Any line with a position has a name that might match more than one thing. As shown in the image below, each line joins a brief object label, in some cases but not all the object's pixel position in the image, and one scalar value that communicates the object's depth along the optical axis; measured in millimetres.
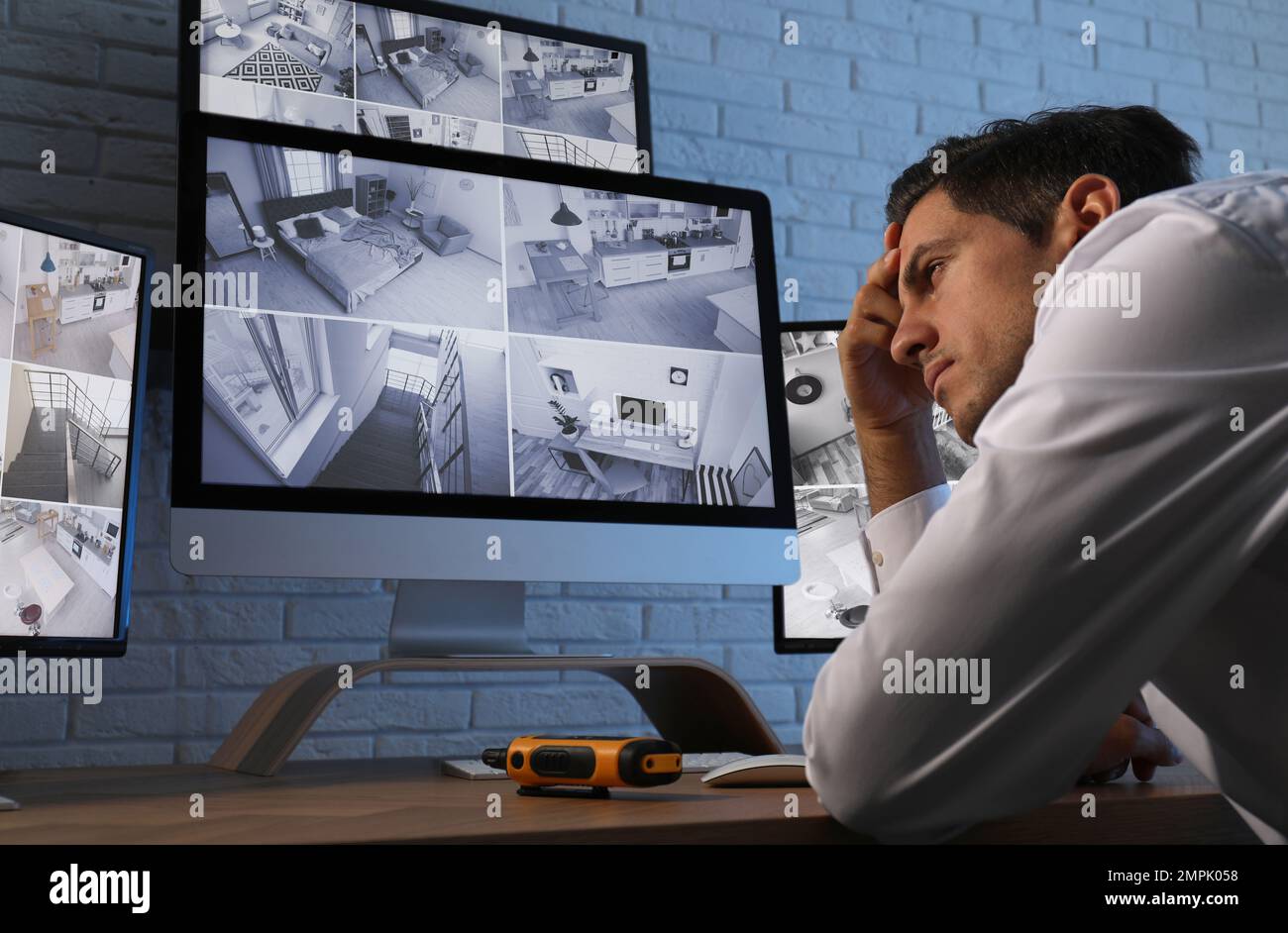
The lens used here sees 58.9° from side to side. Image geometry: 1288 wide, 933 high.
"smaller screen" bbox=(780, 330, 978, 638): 1439
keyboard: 961
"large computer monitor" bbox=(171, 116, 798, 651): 1064
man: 617
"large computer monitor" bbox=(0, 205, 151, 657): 949
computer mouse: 835
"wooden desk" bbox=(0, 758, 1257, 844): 626
